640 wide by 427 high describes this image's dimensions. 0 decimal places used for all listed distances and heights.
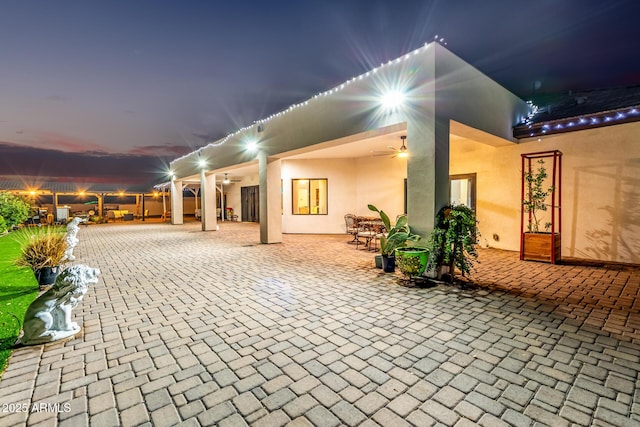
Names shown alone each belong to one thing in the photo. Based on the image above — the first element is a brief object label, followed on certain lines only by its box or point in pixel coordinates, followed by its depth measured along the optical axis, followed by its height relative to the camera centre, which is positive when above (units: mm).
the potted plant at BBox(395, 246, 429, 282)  4609 -963
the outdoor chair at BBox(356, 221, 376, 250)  7473 -798
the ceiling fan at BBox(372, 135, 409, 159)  8183 +1795
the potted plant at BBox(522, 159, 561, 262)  6242 -420
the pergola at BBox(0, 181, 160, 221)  19266 +1198
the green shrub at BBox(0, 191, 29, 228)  11523 -99
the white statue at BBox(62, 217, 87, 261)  6143 -585
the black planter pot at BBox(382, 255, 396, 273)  5504 -1204
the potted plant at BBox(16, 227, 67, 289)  4664 -872
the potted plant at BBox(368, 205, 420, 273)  5070 -669
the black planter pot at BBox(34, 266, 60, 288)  4660 -1174
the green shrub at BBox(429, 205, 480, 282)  4602 -594
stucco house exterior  5082 +1517
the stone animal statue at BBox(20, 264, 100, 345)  2723 -1039
